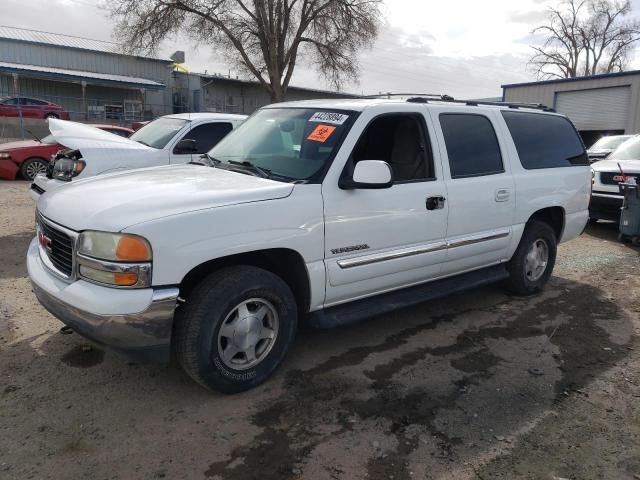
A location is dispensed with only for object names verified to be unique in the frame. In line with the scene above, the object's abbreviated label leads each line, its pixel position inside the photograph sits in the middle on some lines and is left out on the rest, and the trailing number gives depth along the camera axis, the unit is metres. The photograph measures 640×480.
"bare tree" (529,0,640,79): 47.91
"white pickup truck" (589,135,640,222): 8.05
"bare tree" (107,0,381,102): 27.39
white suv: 2.85
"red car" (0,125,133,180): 11.88
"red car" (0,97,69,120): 22.51
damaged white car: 6.25
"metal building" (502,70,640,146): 23.88
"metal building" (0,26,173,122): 30.11
